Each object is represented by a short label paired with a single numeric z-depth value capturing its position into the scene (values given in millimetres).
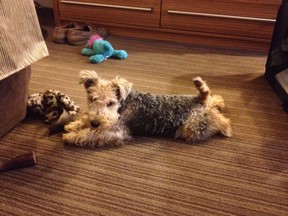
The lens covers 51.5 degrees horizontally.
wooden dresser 2752
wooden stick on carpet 1437
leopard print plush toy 1829
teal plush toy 2637
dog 1529
